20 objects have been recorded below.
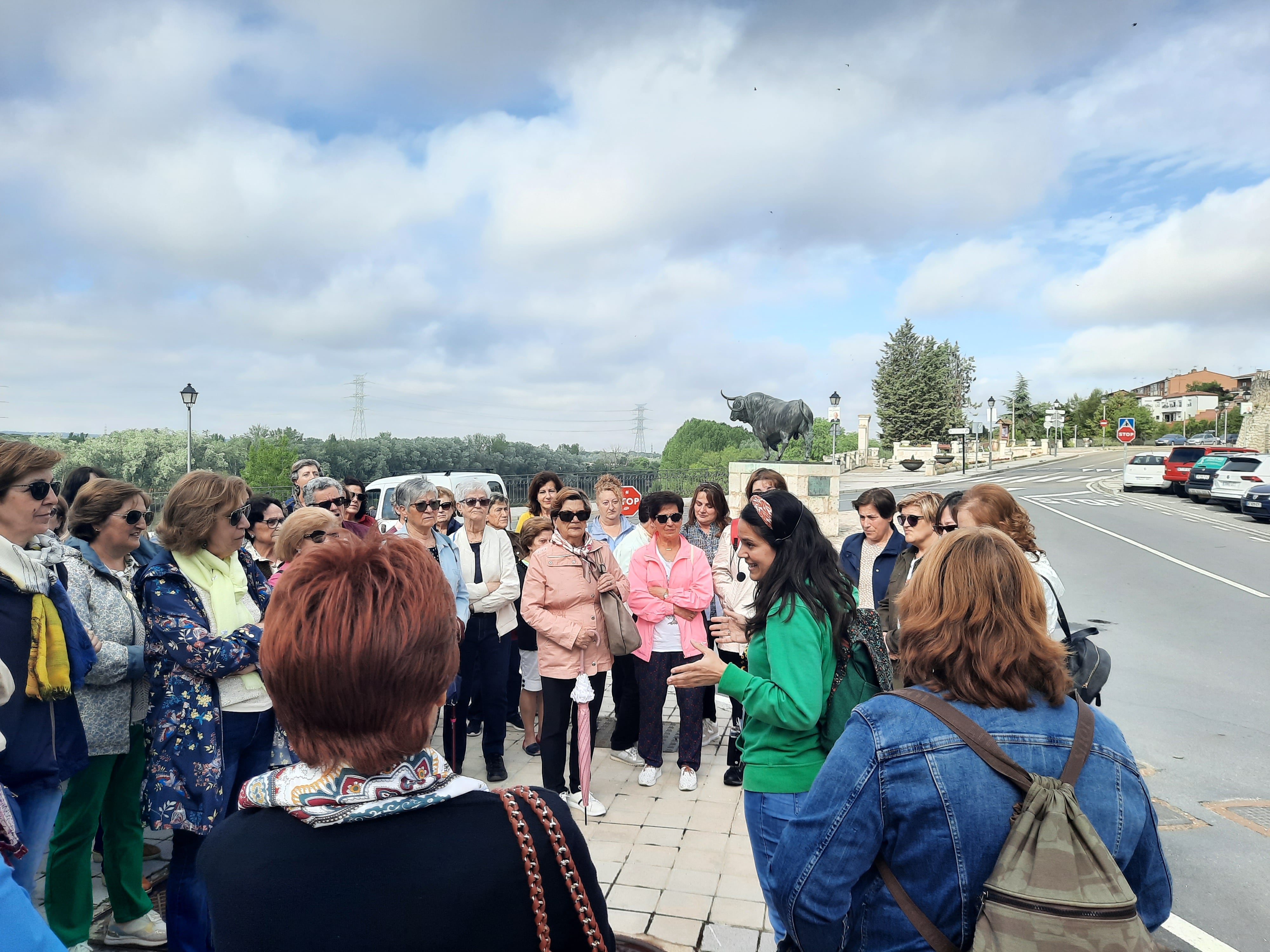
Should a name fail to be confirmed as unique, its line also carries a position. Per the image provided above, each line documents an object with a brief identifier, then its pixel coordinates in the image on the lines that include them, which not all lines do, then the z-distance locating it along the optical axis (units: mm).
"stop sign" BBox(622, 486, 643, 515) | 7508
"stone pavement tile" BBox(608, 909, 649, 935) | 3184
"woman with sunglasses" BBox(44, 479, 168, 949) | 2850
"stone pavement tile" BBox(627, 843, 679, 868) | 3789
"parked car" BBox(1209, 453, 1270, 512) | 20062
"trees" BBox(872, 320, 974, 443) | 60188
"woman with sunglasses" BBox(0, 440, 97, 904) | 2471
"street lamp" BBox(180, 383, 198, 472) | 20344
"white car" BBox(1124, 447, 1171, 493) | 27750
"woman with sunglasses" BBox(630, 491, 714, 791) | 4953
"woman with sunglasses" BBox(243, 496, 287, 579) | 4453
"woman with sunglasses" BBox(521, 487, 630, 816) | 4488
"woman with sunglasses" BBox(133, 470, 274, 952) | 2756
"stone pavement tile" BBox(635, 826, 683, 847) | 3994
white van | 12719
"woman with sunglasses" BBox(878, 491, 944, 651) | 4605
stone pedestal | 14688
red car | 26234
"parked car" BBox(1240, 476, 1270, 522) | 18188
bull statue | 14750
